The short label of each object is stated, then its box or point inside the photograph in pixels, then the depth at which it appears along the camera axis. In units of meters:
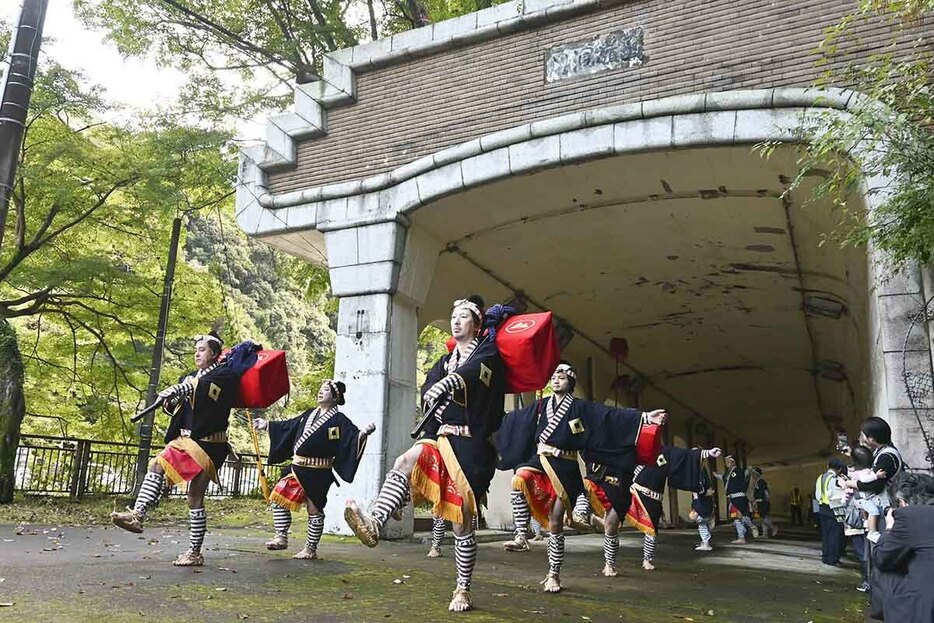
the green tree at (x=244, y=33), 12.14
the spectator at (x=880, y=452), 5.10
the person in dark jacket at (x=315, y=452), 6.61
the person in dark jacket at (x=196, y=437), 5.51
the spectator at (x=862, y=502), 5.15
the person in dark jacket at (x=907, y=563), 3.46
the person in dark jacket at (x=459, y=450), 4.33
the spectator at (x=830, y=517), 8.62
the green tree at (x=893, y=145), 5.39
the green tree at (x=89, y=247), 11.42
